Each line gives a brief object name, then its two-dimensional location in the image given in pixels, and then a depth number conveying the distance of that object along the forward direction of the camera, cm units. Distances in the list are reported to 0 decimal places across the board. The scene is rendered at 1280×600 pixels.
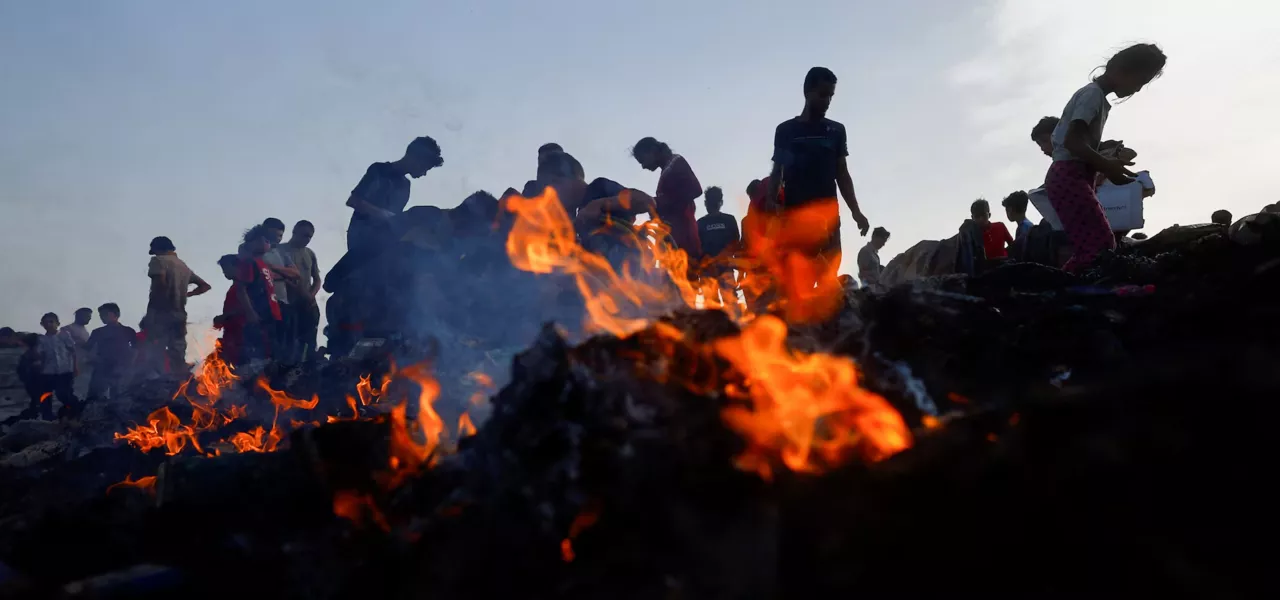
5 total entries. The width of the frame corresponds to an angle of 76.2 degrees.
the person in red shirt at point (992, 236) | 963
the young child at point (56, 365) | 1291
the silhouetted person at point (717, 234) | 870
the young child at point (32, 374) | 1287
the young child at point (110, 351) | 1252
